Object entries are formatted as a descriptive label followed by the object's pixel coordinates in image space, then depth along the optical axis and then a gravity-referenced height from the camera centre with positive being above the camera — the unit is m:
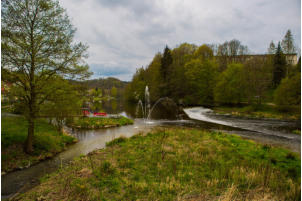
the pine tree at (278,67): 41.66 +9.01
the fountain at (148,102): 25.81 -0.23
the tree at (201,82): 47.81 +5.97
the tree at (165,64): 54.77 +12.85
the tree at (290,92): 25.25 +1.55
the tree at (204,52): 61.53 +18.96
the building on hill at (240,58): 61.30 +17.30
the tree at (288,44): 44.47 +16.04
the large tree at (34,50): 7.61 +2.61
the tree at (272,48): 46.59 +15.71
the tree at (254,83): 32.94 +4.02
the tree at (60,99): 8.85 +0.11
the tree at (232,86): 37.74 +3.72
